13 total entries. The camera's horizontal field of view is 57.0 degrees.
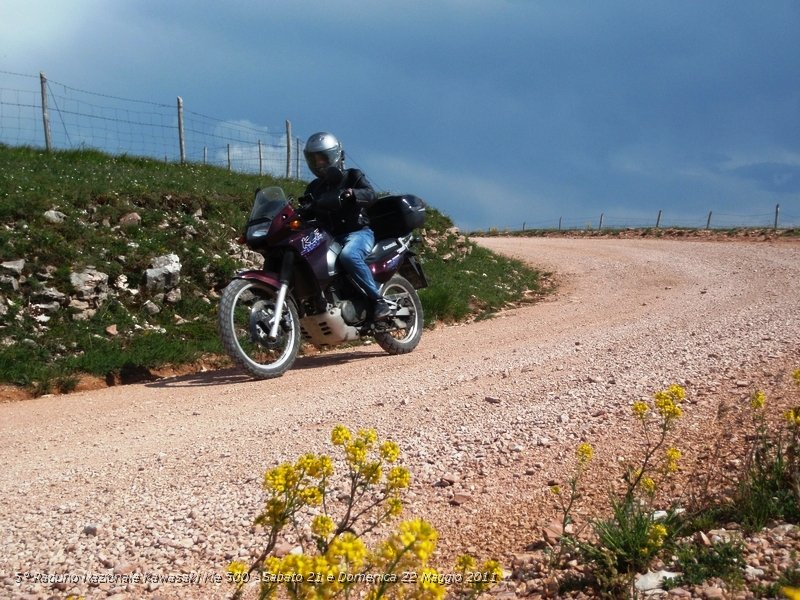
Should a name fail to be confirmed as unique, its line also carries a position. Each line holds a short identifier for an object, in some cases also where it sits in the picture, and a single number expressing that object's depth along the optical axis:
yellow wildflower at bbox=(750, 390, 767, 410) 3.42
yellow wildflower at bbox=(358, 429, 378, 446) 2.10
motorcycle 7.08
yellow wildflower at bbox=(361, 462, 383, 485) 2.02
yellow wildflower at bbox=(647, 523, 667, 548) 2.46
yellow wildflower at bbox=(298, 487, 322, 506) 1.95
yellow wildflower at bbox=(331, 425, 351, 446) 2.14
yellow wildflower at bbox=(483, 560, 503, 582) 1.90
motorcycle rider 7.68
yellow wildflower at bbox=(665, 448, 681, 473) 3.07
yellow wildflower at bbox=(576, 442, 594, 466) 3.04
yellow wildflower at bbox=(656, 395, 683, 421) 3.04
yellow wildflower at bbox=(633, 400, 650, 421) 3.11
